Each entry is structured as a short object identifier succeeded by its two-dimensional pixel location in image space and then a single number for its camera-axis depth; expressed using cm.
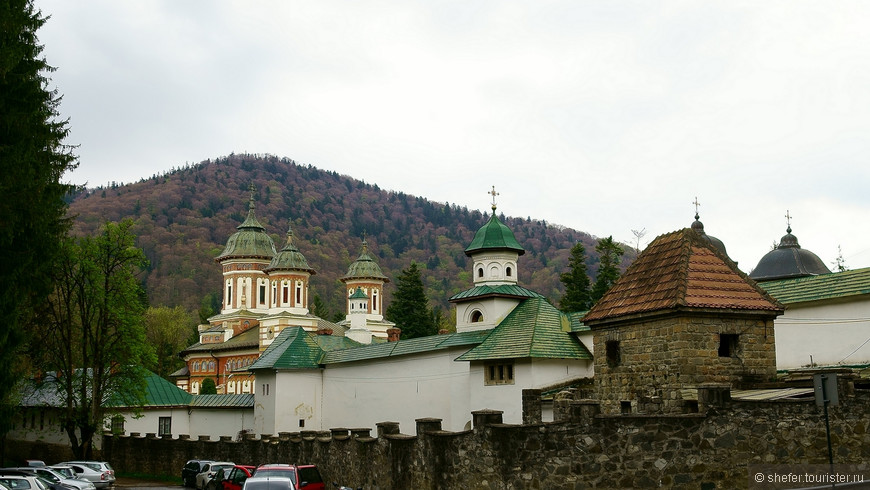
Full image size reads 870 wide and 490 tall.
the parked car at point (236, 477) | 2341
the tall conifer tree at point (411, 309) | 7762
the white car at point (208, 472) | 2923
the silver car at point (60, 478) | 2500
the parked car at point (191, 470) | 3241
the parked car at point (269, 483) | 1730
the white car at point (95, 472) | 2978
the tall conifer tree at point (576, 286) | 5856
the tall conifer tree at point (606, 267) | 5588
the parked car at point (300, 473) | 1956
